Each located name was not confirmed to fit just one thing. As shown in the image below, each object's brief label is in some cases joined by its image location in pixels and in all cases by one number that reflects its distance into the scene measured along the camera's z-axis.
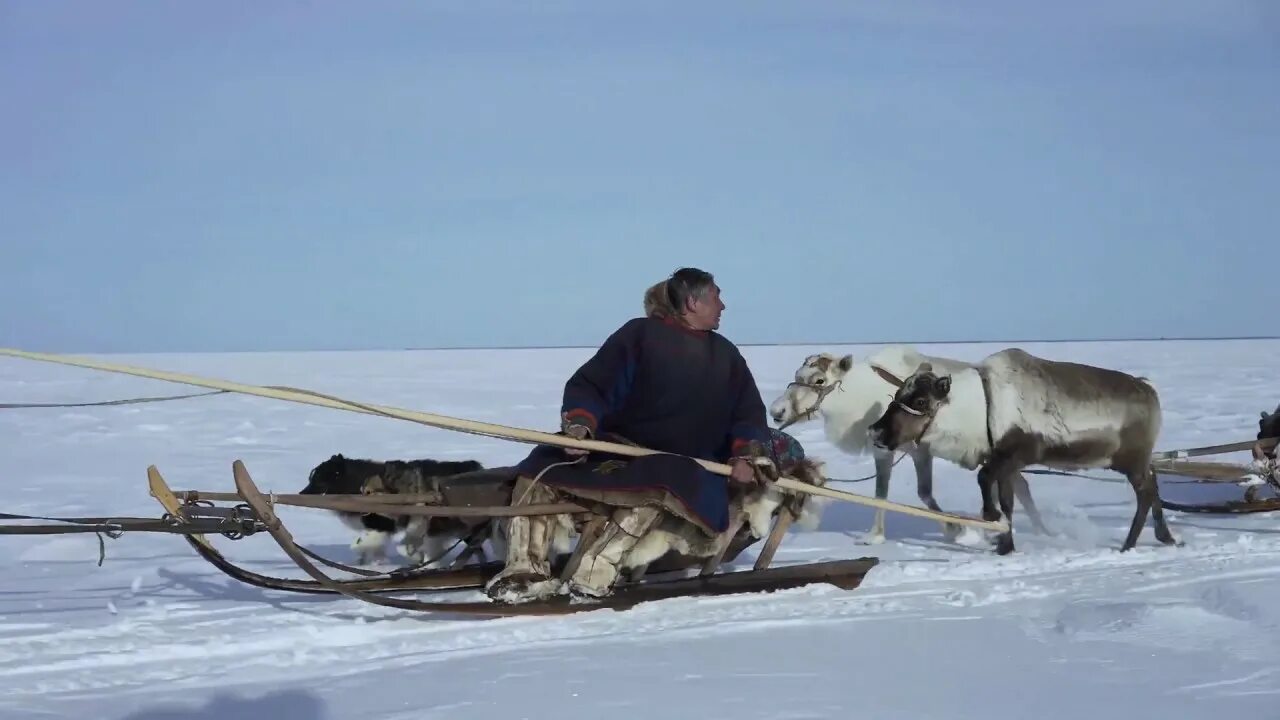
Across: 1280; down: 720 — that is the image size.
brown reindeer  8.26
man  5.96
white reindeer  9.60
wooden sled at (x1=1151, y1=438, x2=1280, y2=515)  9.48
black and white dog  7.25
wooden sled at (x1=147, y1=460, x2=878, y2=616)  5.46
